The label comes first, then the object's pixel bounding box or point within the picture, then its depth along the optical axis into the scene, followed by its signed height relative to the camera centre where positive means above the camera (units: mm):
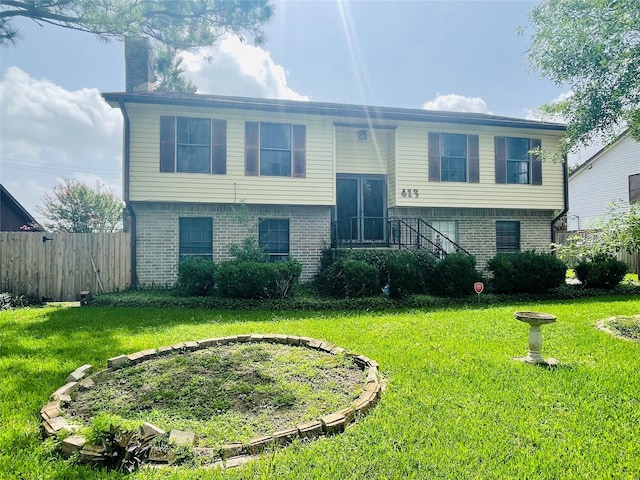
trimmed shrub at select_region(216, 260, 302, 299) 8641 -841
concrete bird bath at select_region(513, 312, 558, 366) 4348 -1154
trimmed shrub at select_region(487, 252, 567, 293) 10016 -793
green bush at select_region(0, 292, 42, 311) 8648 -1404
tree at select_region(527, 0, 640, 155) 6156 +3466
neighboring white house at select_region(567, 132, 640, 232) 18953 +3715
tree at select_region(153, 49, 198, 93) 19047 +9618
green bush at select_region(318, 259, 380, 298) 9070 -890
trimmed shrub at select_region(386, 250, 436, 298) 9188 -700
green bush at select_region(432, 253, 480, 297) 9594 -821
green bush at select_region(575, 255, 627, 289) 10664 -826
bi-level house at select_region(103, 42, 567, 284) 10047 +2107
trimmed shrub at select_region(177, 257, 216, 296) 9055 -786
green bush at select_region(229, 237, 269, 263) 9430 -180
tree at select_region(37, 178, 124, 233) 18297 +1943
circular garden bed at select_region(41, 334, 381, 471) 2426 -1380
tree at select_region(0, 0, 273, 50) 7461 +5055
